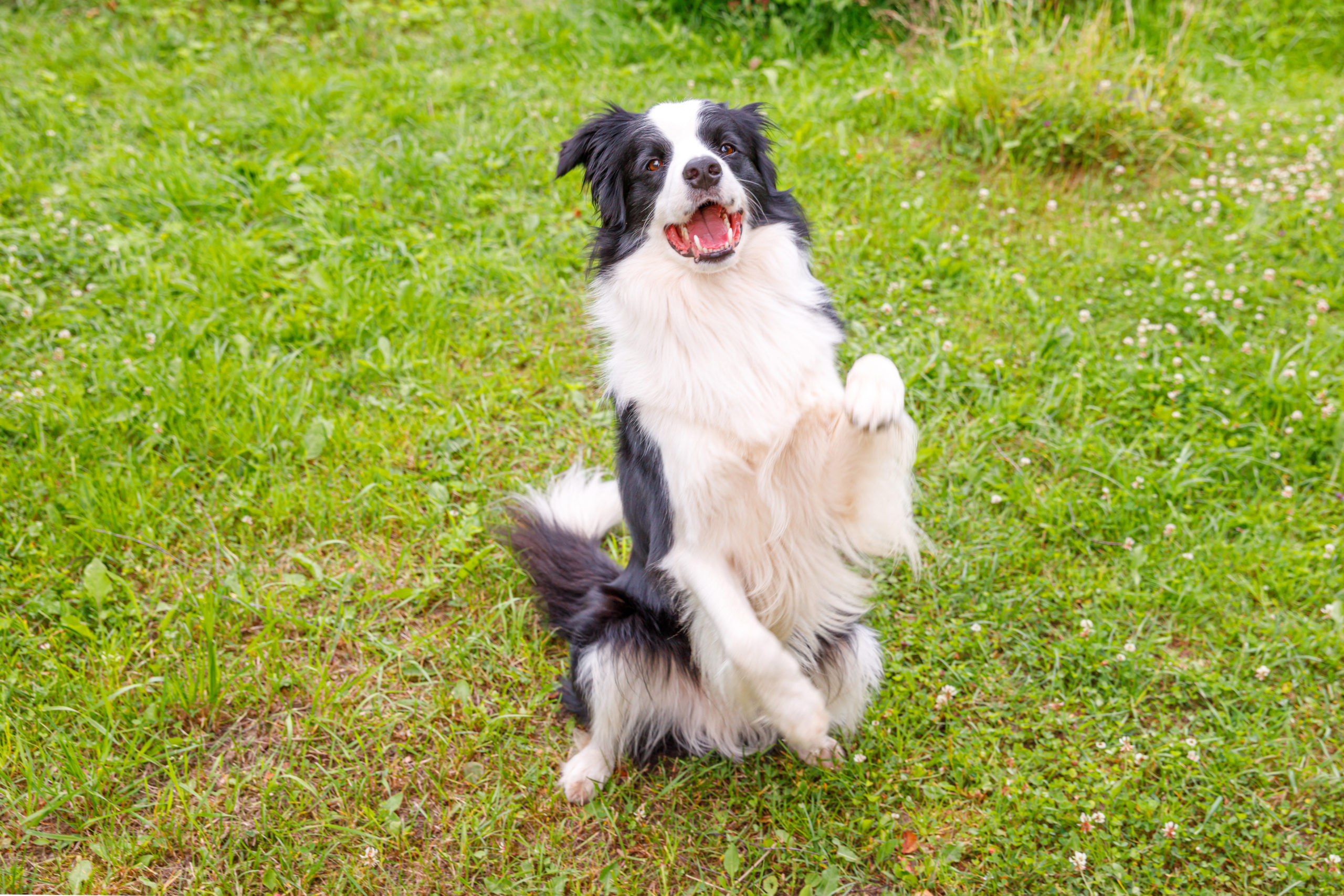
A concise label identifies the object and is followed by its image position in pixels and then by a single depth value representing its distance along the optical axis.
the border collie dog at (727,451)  2.21
